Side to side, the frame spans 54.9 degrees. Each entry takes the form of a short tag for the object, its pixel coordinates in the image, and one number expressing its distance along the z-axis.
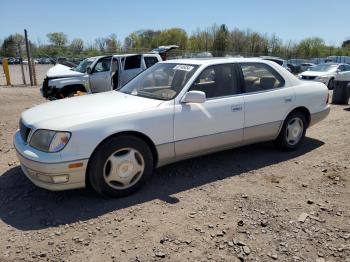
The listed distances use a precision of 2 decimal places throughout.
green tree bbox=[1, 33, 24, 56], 53.78
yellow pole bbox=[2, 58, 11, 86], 18.67
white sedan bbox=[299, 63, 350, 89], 16.62
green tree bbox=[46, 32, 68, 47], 84.19
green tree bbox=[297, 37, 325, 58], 59.53
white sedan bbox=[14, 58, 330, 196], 3.65
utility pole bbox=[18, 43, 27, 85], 20.23
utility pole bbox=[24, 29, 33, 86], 18.03
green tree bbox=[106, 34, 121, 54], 49.50
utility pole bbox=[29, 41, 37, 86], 18.77
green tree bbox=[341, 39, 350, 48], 89.88
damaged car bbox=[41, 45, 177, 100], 10.50
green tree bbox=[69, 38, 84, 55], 40.42
